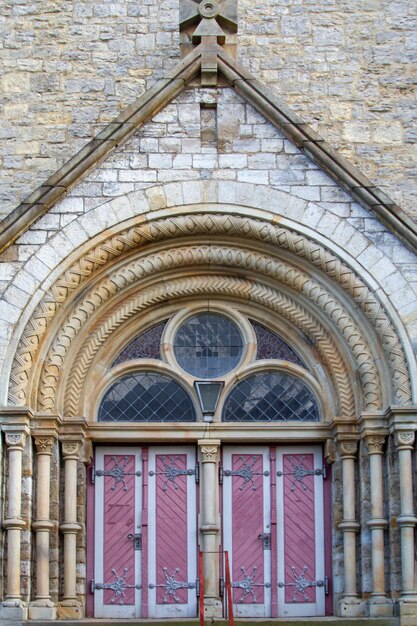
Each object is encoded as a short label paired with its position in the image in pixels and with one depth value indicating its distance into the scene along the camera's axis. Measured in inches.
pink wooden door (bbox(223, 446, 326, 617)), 586.9
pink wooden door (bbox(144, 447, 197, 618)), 585.3
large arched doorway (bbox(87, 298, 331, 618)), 586.9
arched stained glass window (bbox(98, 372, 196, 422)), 600.1
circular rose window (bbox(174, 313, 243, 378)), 606.2
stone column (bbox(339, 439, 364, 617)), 567.8
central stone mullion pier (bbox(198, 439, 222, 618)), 577.6
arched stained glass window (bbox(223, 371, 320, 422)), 601.3
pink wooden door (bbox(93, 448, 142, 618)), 585.0
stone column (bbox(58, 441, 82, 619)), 569.6
